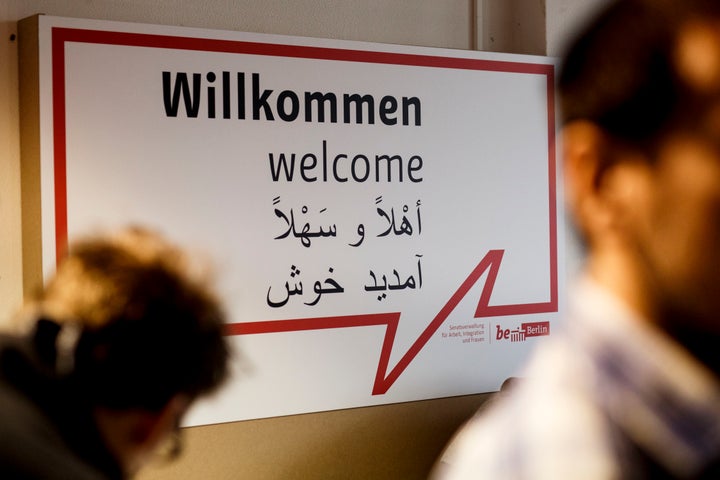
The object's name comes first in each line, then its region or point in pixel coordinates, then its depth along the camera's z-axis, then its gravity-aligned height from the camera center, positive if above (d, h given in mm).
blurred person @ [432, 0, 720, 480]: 1424 -6
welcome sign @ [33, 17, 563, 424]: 5409 +147
